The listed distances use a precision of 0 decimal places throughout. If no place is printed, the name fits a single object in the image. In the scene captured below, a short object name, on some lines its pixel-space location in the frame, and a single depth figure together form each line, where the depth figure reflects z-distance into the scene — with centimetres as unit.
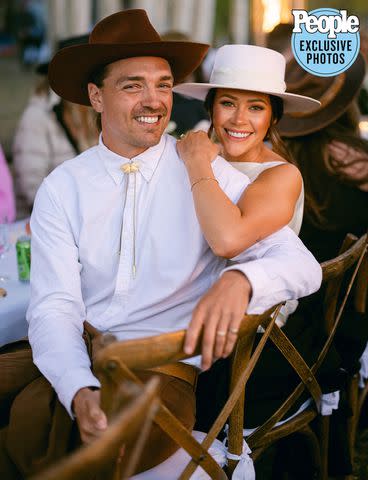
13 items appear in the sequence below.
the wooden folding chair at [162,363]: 110
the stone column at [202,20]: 750
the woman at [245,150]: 174
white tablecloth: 209
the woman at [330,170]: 294
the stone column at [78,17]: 626
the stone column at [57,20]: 627
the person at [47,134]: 430
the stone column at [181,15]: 722
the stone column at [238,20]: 855
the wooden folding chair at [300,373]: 158
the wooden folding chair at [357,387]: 225
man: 175
